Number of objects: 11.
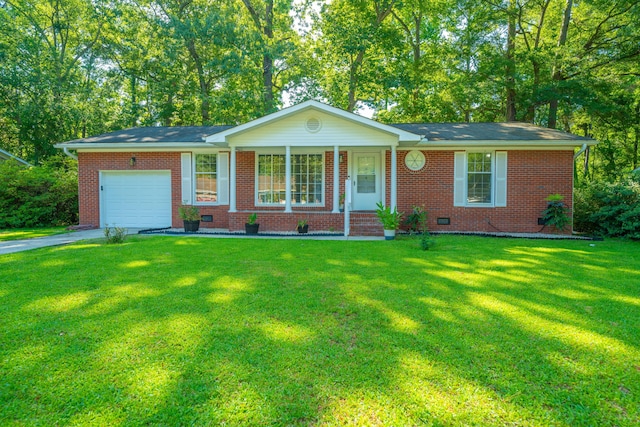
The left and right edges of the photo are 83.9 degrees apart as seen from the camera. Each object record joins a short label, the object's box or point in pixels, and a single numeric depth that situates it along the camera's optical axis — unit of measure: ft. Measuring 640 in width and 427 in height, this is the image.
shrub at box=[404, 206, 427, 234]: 35.37
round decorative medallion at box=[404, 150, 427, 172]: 37.14
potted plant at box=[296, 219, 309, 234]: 33.78
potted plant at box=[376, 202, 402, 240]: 30.71
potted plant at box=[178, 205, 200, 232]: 35.37
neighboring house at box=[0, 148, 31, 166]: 58.88
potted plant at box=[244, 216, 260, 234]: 33.95
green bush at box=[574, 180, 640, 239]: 31.68
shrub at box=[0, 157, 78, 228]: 40.22
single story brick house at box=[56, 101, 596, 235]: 34.65
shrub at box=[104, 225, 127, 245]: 26.40
